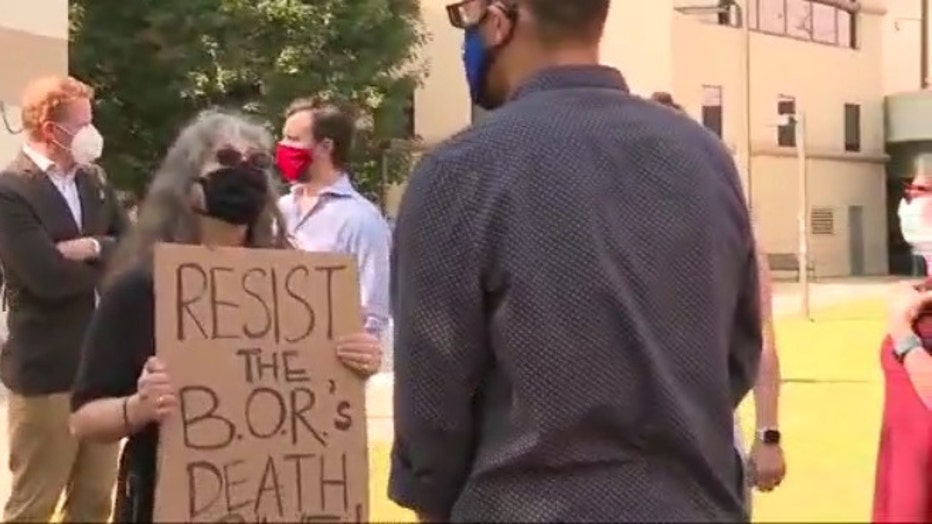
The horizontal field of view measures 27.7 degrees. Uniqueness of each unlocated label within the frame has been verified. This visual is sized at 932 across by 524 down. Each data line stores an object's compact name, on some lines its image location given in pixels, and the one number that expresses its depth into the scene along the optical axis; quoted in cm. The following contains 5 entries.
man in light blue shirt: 420
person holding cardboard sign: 264
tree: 1991
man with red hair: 423
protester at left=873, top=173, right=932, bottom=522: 304
